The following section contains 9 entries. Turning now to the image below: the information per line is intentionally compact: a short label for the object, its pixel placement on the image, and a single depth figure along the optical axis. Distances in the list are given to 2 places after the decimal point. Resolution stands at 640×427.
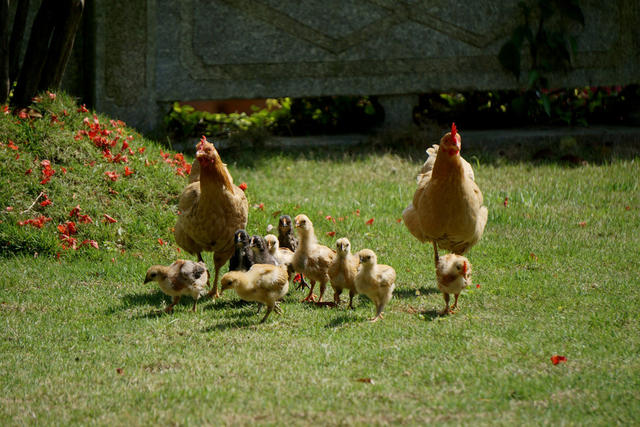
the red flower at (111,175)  16.84
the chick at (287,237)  14.32
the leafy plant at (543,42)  24.58
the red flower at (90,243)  15.21
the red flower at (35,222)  15.21
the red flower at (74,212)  15.69
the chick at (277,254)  13.37
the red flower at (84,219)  15.61
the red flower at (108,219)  15.83
